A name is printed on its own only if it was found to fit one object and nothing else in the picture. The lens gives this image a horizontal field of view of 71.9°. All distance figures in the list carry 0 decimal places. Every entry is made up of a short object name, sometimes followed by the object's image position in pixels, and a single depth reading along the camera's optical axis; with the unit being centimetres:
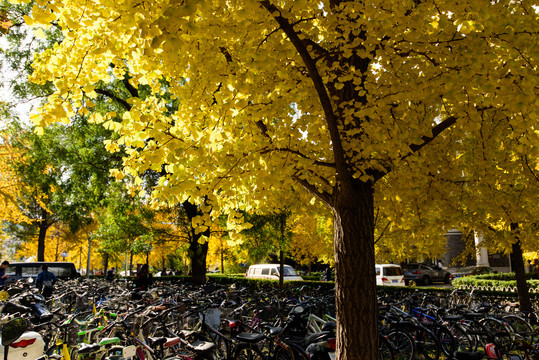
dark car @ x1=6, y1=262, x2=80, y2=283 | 2144
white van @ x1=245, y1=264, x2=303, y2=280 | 2047
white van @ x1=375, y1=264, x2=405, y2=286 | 2092
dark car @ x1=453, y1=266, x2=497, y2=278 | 2889
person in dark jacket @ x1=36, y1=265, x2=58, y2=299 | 1239
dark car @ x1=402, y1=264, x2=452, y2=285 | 2723
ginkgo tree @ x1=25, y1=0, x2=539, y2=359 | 347
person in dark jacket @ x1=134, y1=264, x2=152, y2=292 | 1183
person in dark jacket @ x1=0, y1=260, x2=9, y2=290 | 1286
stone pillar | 3402
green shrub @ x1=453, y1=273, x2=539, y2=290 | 1666
